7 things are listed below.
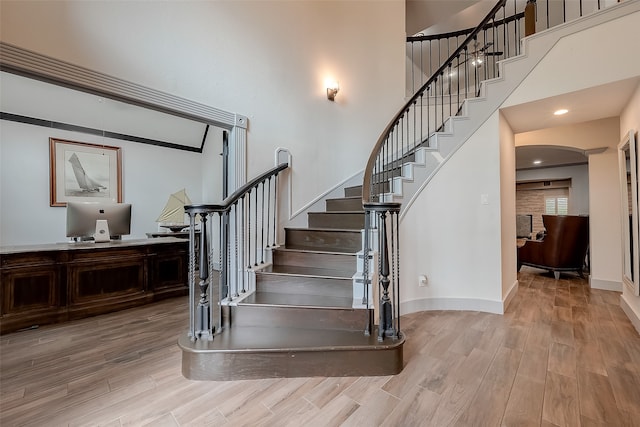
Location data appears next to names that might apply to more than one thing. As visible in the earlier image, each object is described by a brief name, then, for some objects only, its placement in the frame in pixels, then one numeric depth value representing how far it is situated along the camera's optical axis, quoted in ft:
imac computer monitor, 10.98
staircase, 6.11
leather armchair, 15.17
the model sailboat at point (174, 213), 18.80
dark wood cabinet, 8.95
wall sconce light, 12.68
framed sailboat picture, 15.20
